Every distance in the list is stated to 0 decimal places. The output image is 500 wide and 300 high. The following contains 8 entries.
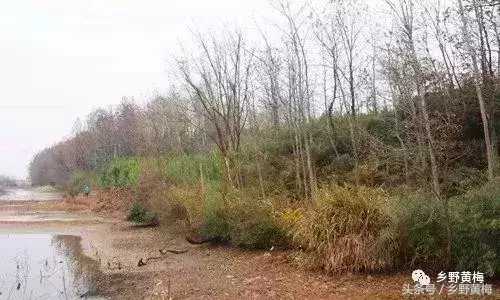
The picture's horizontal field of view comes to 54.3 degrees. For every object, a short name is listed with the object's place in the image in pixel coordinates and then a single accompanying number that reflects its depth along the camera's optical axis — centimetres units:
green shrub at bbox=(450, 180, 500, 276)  713
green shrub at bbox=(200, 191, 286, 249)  1169
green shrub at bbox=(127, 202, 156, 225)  2122
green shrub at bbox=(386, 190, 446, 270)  786
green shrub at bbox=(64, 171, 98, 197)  4069
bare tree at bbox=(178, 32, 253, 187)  1723
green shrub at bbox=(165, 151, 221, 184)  2022
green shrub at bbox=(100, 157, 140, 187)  3165
